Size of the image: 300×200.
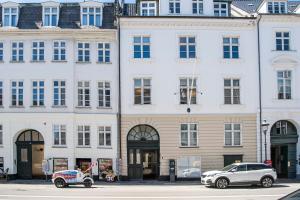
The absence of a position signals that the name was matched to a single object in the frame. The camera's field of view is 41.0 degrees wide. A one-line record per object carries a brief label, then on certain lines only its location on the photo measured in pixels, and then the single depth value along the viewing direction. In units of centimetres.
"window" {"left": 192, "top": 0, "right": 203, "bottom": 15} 3074
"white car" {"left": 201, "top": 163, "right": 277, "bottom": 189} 2460
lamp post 2911
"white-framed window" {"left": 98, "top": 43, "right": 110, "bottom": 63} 3031
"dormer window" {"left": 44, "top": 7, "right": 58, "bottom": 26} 3043
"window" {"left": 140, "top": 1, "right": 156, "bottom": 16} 3097
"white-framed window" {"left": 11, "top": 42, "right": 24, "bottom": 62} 3007
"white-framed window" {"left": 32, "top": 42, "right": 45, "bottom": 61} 3004
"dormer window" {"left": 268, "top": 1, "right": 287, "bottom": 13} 3115
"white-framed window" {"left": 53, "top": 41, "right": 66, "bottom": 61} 3004
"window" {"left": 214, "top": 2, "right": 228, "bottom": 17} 3131
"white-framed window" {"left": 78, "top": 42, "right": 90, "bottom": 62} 3025
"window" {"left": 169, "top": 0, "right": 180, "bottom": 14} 3063
